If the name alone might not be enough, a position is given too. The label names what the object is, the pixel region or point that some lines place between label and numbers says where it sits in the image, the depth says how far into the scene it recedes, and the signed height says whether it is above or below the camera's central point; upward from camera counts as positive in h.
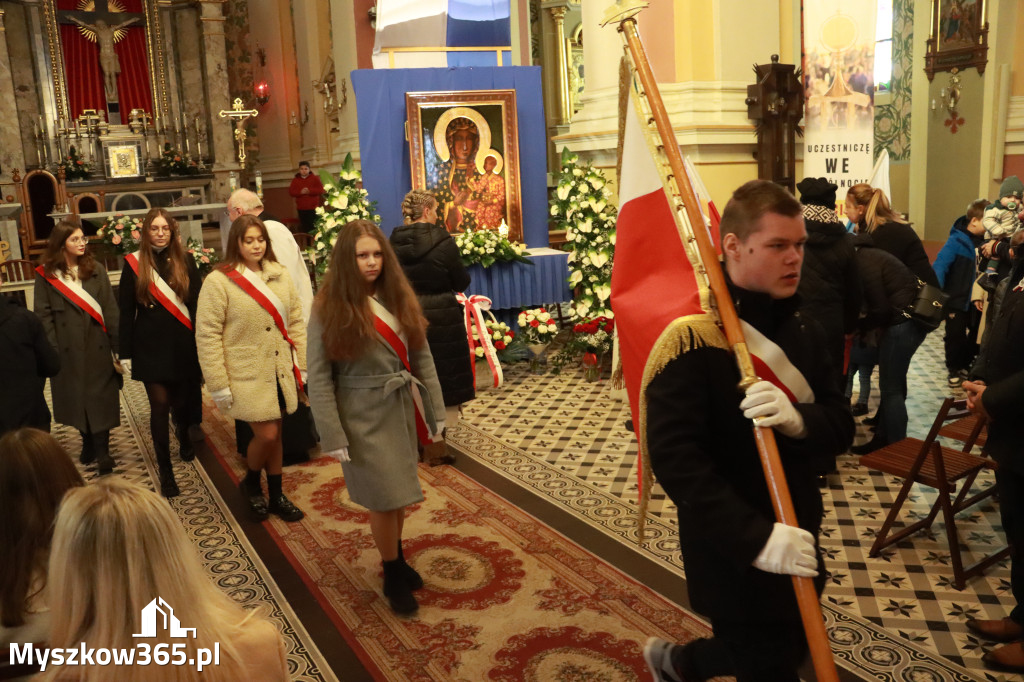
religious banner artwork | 7.05 +0.42
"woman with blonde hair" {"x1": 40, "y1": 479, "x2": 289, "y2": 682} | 1.61 -0.73
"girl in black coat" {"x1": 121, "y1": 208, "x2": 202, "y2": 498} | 5.25 -0.81
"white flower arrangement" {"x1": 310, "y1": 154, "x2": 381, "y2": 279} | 7.86 -0.32
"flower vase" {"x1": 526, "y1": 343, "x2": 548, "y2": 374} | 8.23 -1.86
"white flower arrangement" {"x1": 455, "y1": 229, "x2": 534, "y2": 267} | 8.22 -0.75
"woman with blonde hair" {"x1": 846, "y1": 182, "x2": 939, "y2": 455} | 5.30 -1.15
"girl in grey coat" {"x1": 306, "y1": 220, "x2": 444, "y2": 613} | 3.62 -0.84
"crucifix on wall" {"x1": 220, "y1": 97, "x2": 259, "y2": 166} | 13.58 +0.96
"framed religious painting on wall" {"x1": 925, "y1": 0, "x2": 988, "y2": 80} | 10.66 +1.33
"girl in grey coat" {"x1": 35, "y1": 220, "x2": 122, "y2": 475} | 5.55 -0.92
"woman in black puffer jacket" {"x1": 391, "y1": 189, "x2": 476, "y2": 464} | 5.96 -0.77
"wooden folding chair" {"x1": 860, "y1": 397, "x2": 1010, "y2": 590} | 3.82 -1.43
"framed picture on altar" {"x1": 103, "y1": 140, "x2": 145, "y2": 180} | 17.64 +0.44
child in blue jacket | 6.94 -1.07
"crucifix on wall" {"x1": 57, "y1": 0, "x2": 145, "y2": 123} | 18.08 +3.17
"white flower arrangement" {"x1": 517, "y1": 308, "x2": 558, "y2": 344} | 8.20 -1.49
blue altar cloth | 8.42 -1.11
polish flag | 2.39 -0.30
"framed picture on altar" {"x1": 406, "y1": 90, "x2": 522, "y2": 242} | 8.48 +0.11
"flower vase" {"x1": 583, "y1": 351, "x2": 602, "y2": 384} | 7.75 -1.78
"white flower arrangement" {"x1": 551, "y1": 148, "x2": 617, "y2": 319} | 8.04 -0.62
